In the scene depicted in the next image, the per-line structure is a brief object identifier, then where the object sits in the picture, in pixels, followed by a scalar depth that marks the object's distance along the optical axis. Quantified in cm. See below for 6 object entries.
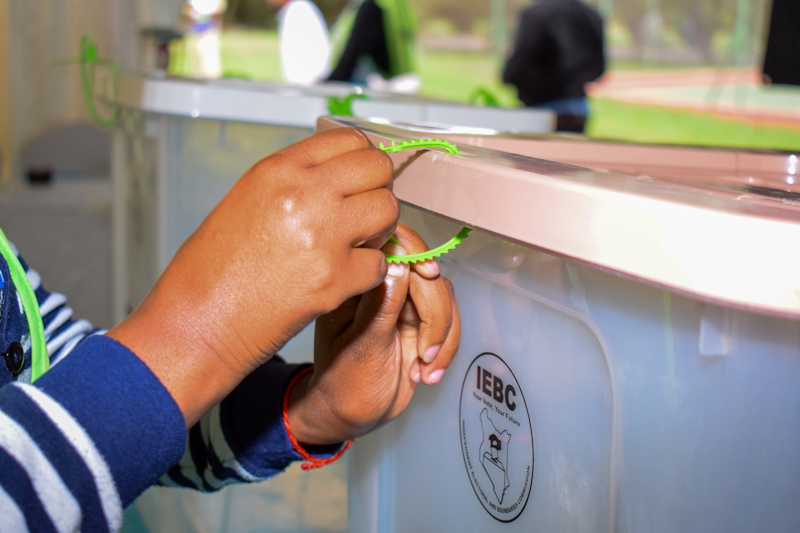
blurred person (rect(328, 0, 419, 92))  200
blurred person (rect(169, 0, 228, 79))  205
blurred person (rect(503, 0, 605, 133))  199
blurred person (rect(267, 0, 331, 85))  192
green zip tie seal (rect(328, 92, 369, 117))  65
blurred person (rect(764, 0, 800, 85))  174
